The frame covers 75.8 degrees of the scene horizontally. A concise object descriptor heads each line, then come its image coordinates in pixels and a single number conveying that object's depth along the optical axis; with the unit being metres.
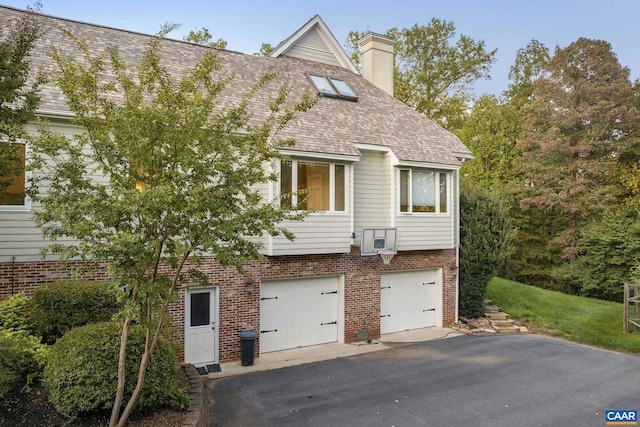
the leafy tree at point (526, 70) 29.78
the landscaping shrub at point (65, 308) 7.41
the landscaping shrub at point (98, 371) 5.59
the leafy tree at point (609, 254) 20.61
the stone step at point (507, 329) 13.84
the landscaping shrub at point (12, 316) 6.98
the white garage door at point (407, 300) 13.30
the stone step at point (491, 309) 15.31
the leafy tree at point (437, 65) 27.86
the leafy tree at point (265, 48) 24.31
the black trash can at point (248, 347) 10.20
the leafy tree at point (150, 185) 4.99
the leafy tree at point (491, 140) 28.20
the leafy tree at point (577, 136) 22.42
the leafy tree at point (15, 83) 6.41
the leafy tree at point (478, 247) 14.70
